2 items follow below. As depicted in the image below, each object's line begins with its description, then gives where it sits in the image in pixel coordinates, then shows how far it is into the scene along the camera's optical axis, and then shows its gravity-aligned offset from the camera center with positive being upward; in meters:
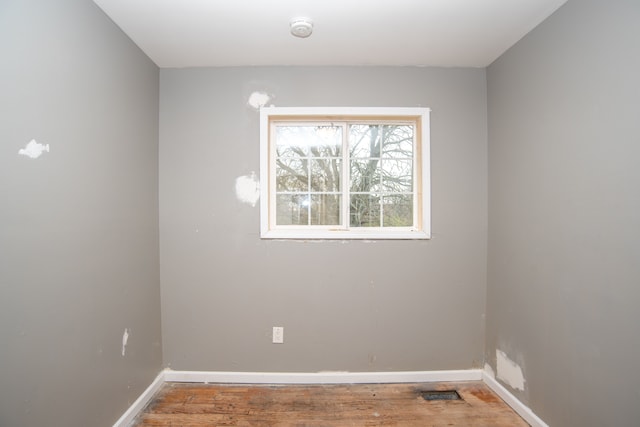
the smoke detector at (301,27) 1.61 +1.10
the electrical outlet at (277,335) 2.15 -0.92
